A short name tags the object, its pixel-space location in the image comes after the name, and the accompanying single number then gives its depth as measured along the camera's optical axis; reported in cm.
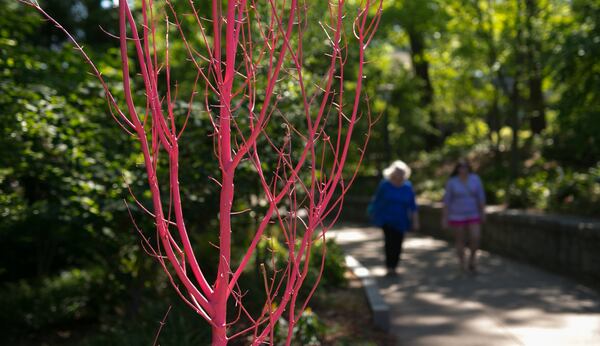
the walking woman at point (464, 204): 990
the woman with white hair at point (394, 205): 965
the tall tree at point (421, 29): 2050
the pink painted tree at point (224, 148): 212
